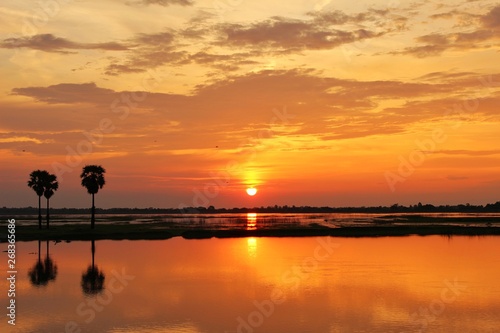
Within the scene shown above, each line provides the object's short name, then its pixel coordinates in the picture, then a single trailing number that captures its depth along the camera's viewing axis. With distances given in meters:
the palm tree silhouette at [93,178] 103.62
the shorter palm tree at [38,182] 106.75
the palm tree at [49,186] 107.38
